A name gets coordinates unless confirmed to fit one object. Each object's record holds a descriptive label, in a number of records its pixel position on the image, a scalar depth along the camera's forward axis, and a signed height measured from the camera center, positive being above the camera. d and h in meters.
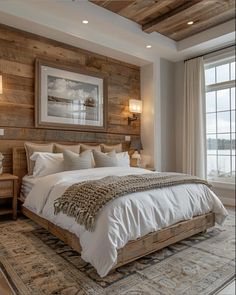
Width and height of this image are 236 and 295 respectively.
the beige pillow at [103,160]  3.48 -0.23
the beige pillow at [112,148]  4.17 -0.07
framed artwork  3.66 +0.76
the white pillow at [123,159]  3.80 -0.25
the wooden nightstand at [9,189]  2.95 -0.55
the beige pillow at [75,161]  3.13 -0.22
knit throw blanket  1.86 -0.40
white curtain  4.63 +0.48
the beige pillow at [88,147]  3.90 -0.05
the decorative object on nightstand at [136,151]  4.54 -0.14
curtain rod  4.27 +1.73
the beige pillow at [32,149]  3.35 -0.06
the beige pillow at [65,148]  3.62 -0.05
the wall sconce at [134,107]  4.70 +0.73
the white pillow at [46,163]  3.16 -0.25
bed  1.75 -0.69
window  4.44 +0.47
